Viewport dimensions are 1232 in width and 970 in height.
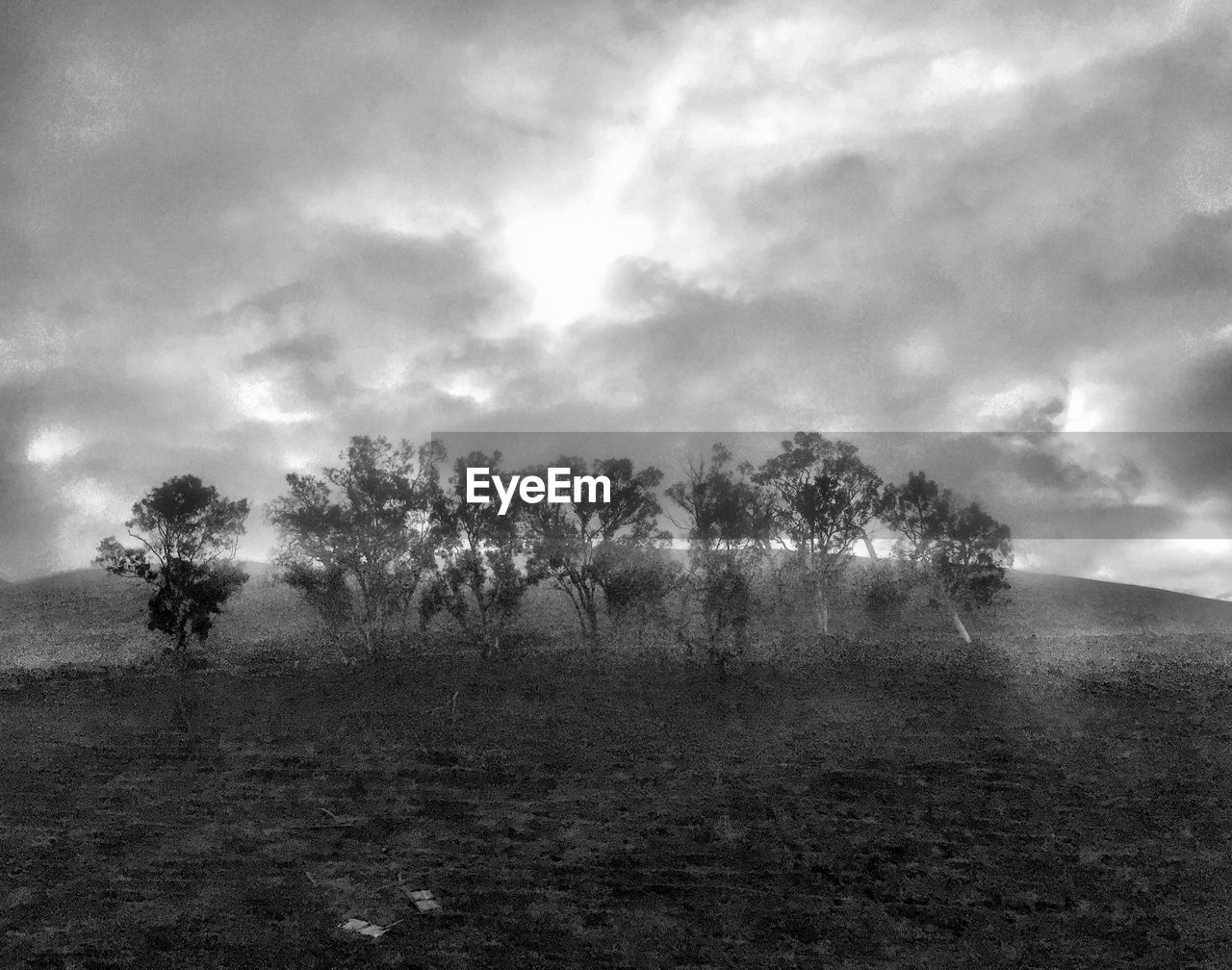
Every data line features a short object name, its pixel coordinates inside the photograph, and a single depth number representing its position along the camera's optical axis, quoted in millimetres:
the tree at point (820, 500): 58750
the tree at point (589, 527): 53250
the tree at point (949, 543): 61781
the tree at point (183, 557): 53781
